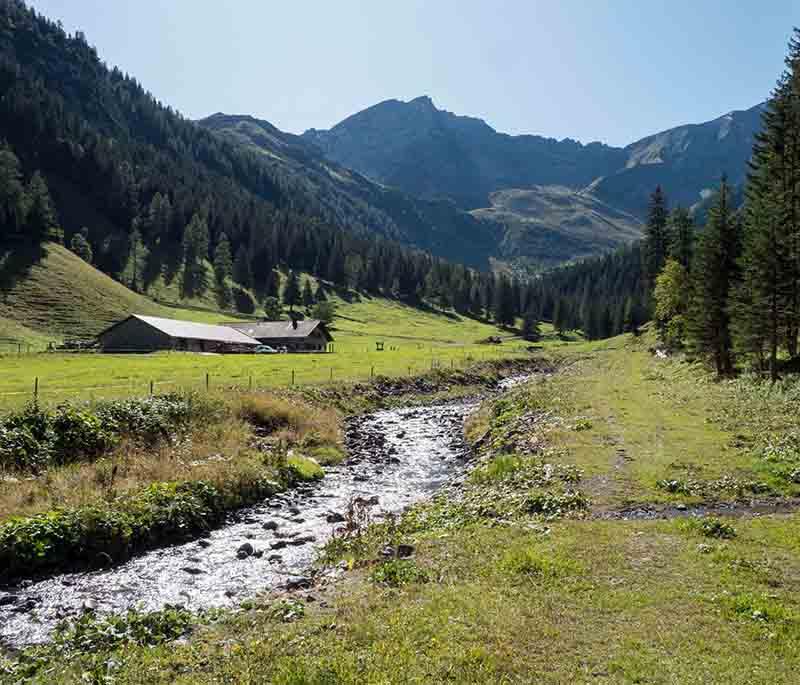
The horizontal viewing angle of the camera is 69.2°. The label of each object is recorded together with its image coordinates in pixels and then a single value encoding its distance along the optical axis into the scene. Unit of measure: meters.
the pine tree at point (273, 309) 157.12
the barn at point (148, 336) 92.69
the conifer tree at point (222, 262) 185.38
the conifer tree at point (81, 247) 159.00
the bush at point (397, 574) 14.52
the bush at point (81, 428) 25.12
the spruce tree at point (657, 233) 97.81
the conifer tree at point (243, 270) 188.12
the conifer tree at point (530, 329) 180.00
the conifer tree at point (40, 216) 137.50
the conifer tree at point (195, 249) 182.14
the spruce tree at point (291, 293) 177.38
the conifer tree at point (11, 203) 136.00
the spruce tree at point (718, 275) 52.44
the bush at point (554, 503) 20.25
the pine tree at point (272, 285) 185.25
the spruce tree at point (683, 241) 80.88
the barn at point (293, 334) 110.94
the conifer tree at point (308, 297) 180.88
